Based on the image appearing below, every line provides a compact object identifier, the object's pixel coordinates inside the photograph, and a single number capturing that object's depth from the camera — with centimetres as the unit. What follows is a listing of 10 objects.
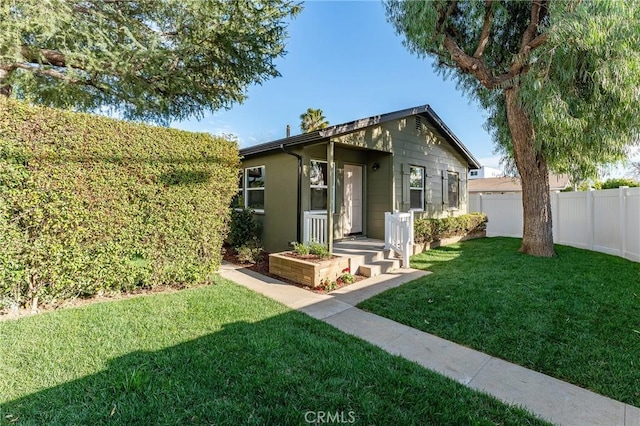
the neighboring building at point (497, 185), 2252
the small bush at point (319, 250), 645
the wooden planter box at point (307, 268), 585
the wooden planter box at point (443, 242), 875
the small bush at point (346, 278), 617
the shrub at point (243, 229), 884
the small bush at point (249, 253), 784
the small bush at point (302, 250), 662
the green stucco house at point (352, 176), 782
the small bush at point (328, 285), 577
